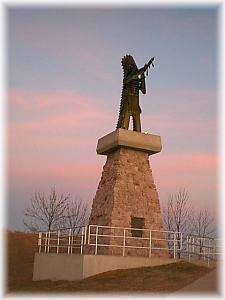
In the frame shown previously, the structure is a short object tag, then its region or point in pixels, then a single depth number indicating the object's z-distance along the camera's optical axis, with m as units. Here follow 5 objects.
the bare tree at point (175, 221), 28.31
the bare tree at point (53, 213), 29.55
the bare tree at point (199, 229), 29.69
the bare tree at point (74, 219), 30.85
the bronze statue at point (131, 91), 16.56
